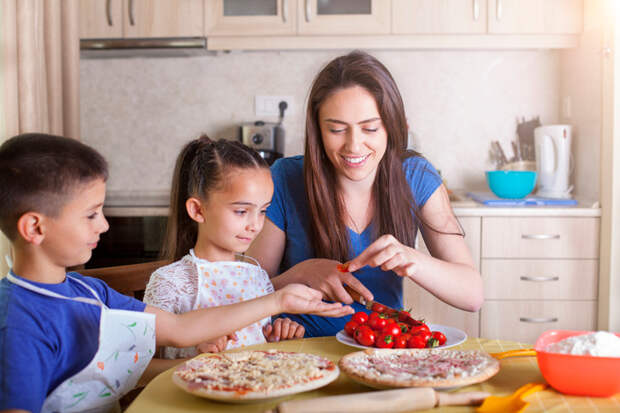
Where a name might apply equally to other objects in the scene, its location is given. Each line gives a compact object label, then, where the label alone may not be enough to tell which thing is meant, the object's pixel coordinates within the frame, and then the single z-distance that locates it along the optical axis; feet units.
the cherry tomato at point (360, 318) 3.87
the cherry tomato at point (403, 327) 3.80
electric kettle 9.84
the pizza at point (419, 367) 2.86
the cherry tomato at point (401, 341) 3.60
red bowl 2.78
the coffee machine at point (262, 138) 10.18
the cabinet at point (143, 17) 9.82
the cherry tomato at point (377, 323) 3.73
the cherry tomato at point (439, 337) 3.68
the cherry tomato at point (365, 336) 3.59
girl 4.49
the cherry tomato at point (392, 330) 3.64
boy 3.07
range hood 9.89
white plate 3.64
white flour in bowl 2.81
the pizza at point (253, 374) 2.74
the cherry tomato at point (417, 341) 3.60
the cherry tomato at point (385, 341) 3.58
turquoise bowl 9.44
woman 4.90
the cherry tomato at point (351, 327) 3.83
